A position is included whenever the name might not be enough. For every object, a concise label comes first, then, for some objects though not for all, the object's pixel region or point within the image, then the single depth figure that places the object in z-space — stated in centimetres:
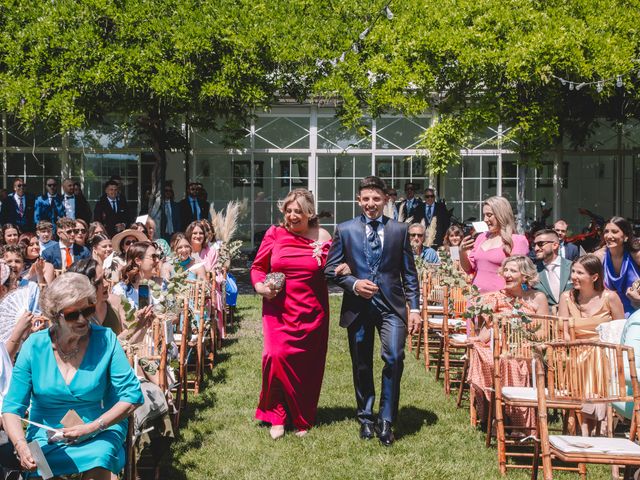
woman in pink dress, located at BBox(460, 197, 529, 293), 724
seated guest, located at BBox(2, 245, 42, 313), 618
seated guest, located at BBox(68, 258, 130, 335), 521
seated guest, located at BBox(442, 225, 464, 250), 1184
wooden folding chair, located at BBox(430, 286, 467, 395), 798
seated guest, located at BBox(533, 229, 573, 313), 788
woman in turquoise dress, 419
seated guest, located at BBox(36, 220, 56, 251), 1082
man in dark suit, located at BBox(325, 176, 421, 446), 644
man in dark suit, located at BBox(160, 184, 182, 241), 1670
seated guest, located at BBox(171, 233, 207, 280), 959
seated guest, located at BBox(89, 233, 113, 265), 906
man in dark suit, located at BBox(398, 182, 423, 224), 1731
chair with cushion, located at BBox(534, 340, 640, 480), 464
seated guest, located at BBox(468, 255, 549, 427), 645
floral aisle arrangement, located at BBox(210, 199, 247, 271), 1220
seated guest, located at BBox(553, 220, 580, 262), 1191
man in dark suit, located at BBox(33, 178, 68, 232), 1590
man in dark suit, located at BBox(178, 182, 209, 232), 1672
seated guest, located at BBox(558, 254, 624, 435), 666
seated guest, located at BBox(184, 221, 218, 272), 1070
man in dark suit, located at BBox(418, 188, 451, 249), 1725
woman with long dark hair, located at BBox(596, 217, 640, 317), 826
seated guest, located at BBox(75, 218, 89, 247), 1070
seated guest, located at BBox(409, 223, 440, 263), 1167
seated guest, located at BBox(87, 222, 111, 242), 1075
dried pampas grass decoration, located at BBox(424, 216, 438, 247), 1402
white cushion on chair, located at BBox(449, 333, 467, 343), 788
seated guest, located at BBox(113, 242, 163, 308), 684
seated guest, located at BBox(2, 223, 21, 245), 1045
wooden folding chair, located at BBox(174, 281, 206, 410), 712
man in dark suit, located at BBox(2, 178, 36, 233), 1595
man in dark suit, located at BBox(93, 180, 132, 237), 1513
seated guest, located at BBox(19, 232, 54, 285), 797
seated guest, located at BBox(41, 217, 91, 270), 1056
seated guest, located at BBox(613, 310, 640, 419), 531
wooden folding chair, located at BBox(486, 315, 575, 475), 605
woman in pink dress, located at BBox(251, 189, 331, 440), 671
